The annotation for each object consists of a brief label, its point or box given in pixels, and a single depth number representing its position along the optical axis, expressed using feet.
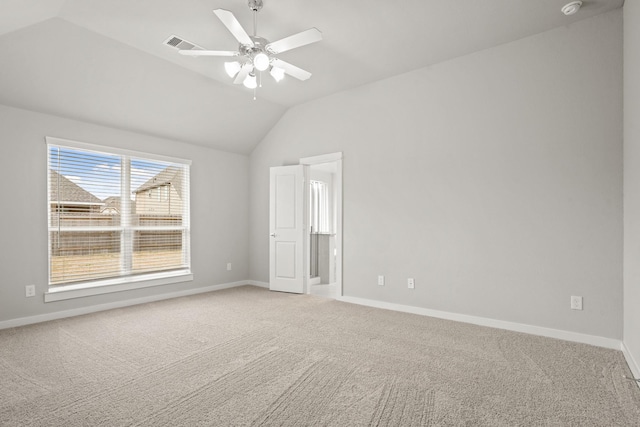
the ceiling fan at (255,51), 8.39
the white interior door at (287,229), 17.71
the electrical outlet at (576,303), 10.43
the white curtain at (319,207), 23.00
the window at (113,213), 13.34
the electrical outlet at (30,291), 12.26
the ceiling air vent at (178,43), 10.67
